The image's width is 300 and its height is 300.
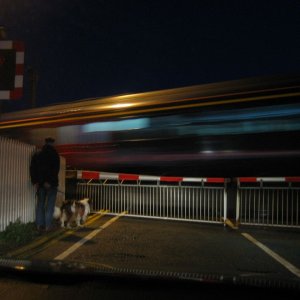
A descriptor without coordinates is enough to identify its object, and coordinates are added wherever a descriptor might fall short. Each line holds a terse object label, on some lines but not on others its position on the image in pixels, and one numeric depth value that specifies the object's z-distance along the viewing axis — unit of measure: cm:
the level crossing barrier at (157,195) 1354
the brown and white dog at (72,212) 1113
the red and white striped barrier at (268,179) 1244
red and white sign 862
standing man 1042
